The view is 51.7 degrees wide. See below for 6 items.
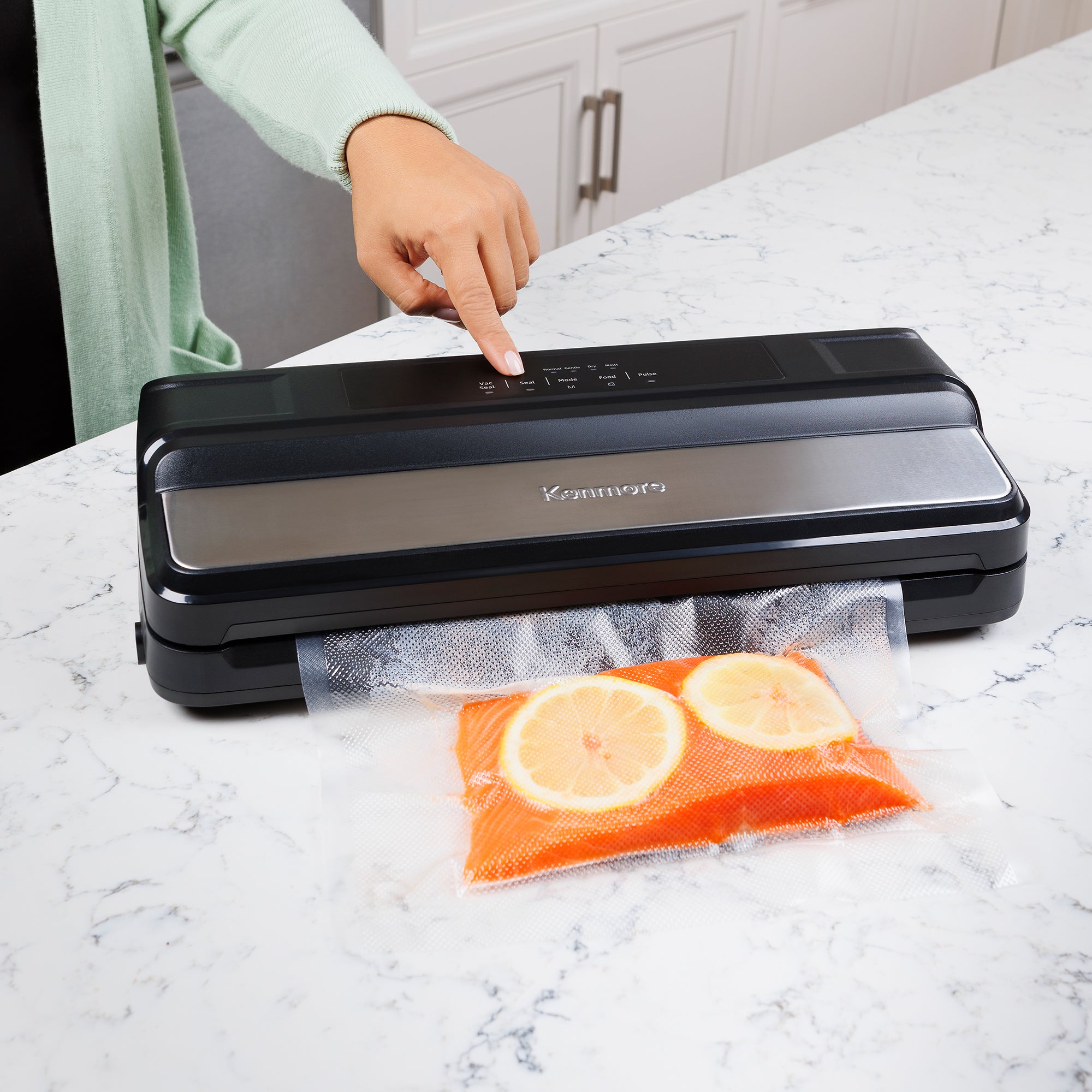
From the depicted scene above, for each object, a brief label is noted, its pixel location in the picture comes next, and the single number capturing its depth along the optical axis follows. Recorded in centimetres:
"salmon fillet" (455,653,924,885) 52
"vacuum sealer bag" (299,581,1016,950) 51
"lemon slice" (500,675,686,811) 53
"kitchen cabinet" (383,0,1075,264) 217
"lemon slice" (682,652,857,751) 56
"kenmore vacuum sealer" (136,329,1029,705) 60
